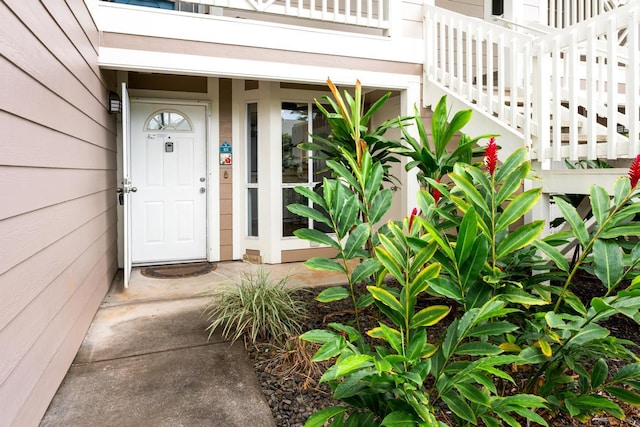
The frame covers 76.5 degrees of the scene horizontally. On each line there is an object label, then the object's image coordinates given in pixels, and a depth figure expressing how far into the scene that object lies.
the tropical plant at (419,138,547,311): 1.39
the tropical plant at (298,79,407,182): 2.60
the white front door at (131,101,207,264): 4.69
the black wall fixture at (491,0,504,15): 5.03
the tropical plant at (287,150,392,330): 1.94
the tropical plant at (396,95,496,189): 2.51
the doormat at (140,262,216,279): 4.33
